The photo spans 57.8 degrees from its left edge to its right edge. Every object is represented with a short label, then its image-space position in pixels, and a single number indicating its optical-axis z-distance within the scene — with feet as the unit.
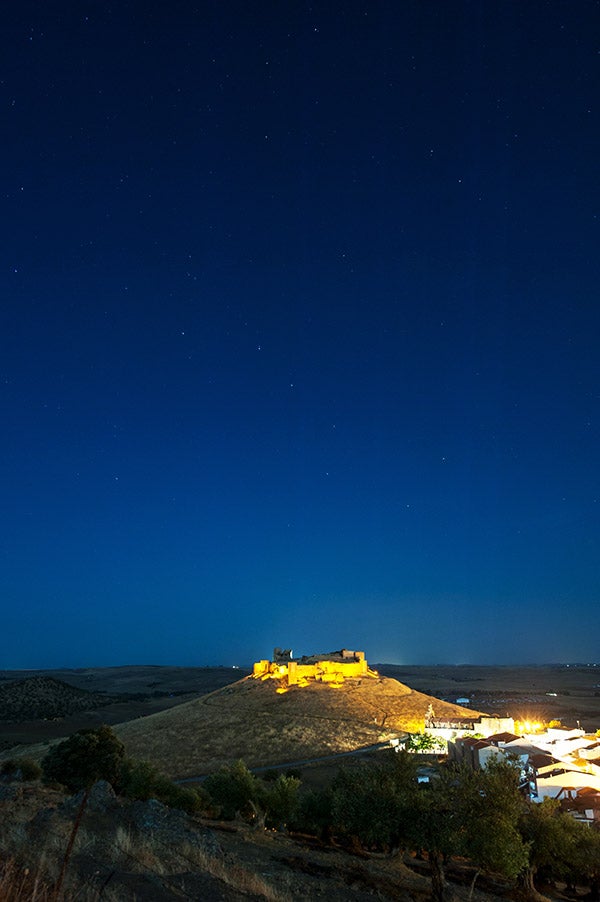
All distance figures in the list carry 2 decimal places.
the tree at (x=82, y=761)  153.58
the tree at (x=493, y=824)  82.23
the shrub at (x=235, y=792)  128.67
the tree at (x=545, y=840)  97.76
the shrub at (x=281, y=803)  120.06
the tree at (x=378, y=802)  89.35
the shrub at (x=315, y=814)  114.71
